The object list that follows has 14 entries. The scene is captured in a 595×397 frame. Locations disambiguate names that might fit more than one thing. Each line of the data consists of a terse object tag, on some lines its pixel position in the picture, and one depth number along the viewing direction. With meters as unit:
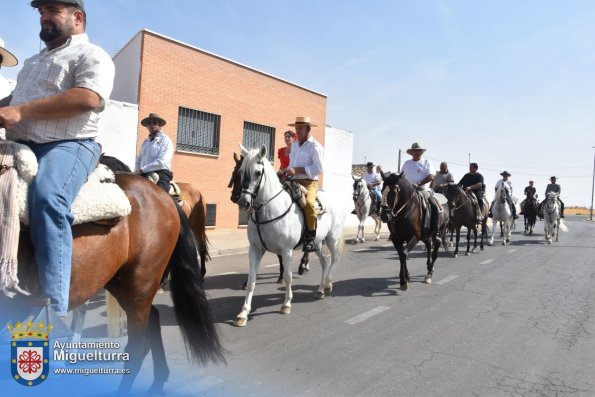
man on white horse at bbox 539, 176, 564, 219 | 17.51
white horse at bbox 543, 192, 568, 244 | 16.22
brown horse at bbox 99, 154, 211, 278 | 6.69
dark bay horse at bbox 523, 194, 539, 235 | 18.81
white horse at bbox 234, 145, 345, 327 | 4.80
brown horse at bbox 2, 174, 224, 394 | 2.38
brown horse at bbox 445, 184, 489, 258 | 11.45
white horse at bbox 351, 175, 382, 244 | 13.53
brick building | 13.00
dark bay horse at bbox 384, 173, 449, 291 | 7.00
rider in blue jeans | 2.10
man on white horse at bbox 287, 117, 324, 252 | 5.93
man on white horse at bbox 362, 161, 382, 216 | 14.74
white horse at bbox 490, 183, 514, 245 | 14.51
